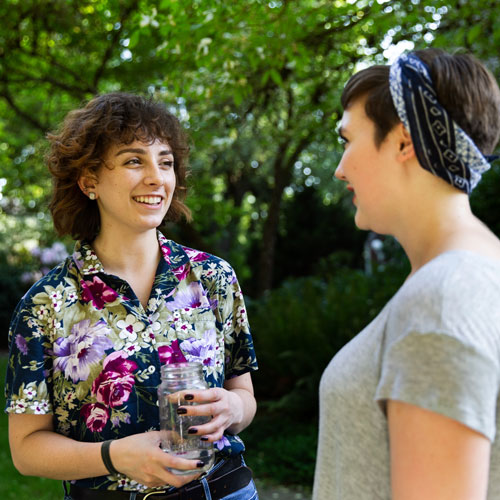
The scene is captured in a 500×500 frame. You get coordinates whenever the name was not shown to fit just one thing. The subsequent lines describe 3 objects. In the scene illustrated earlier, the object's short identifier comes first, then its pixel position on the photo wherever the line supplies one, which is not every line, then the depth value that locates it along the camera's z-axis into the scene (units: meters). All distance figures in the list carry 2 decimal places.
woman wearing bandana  1.12
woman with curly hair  2.02
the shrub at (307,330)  7.25
